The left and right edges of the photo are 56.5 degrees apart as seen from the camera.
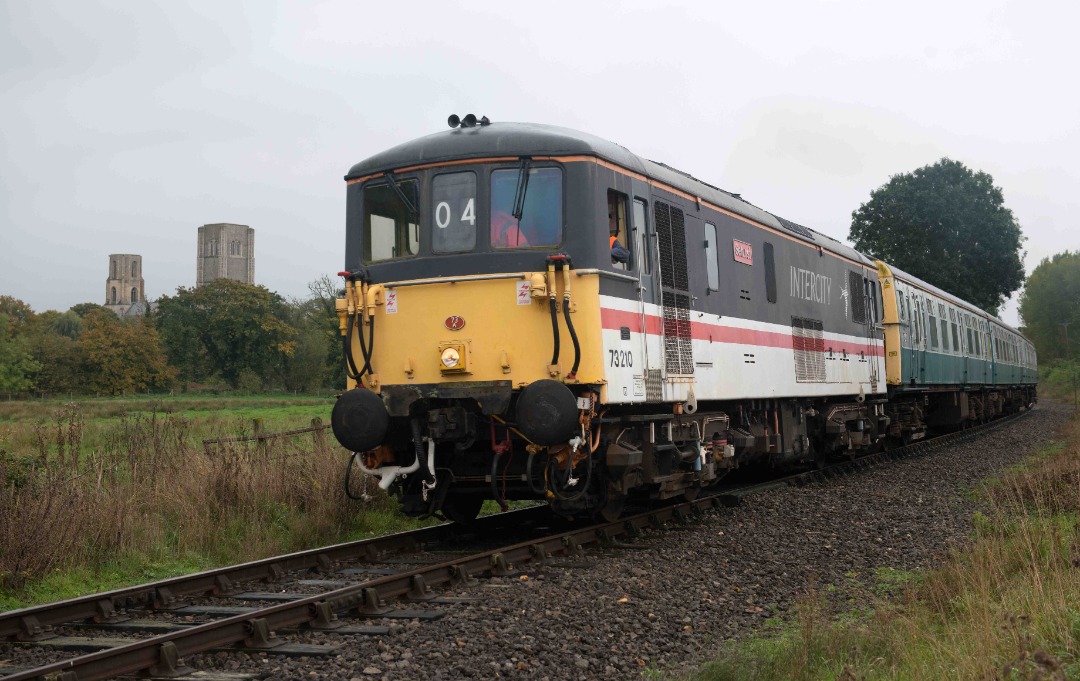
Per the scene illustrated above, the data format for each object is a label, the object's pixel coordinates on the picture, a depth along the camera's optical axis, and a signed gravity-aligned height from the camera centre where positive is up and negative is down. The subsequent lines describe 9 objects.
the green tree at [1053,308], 70.94 +7.12
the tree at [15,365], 57.75 +4.16
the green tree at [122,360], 60.22 +4.45
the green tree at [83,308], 105.69 +13.34
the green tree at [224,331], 67.94 +6.75
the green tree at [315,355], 71.94 +5.23
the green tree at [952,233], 50.62 +8.97
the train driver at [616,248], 9.02 +1.53
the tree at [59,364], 60.81 +4.35
